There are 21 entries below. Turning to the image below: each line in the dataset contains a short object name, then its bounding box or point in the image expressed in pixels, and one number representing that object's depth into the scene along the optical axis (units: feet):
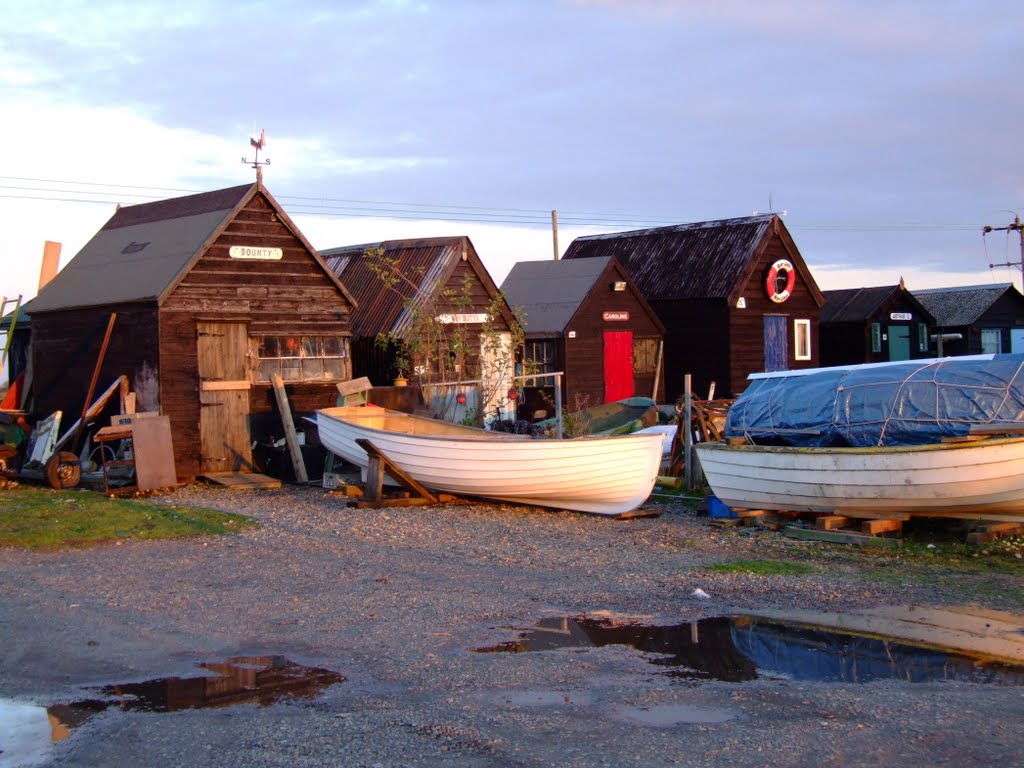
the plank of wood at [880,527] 45.09
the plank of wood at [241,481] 61.57
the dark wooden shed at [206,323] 62.90
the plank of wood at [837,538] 44.13
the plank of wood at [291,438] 66.18
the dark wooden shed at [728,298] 107.55
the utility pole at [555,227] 154.20
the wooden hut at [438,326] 77.92
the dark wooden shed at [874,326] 132.67
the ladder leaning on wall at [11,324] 74.64
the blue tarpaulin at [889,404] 44.93
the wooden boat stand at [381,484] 54.80
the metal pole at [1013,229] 179.17
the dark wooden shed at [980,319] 157.38
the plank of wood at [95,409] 62.80
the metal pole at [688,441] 59.82
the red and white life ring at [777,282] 110.52
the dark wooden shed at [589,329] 96.17
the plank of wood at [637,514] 52.60
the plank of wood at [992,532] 43.06
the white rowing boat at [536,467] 51.29
